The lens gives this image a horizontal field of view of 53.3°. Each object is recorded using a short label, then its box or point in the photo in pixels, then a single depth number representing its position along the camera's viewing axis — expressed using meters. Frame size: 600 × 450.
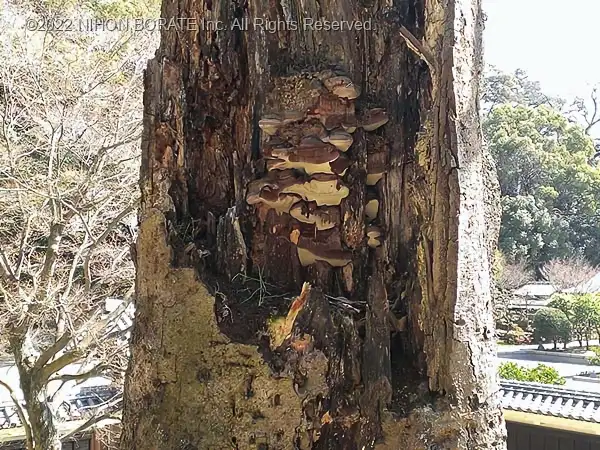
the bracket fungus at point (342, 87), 1.44
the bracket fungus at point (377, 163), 1.51
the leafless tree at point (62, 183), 4.85
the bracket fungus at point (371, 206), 1.51
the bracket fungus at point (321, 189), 1.45
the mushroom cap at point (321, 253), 1.49
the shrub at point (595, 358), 7.64
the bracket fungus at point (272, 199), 1.48
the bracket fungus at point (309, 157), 1.42
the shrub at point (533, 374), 6.29
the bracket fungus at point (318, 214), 1.49
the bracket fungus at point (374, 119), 1.47
